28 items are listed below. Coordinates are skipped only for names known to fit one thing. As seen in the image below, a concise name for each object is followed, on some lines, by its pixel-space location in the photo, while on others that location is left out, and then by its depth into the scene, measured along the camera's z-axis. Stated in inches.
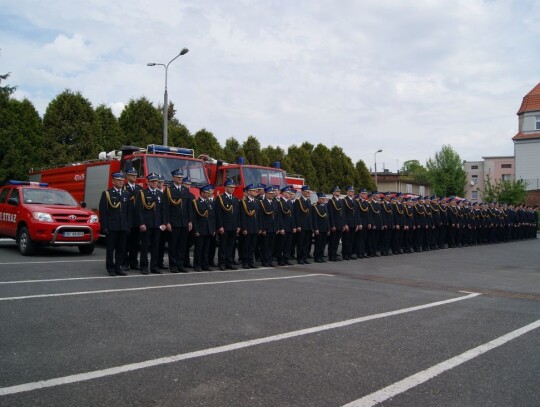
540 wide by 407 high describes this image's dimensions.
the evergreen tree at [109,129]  1109.7
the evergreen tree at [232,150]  1344.0
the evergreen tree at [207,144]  1268.5
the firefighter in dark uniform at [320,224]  506.3
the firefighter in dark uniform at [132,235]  374.9
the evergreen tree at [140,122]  1148.5
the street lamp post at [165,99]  838.8
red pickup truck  447.2
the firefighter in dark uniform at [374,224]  573.6
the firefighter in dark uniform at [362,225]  557.3
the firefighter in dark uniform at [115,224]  354.9
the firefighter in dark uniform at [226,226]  419.5
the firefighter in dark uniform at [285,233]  470.7
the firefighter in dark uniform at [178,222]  389.7
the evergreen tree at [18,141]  888.8
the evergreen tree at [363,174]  1797.7
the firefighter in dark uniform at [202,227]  405.1
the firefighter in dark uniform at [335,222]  525.0
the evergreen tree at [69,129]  984.3
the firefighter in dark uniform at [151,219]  371.2
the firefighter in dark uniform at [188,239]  406.9
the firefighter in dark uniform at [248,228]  434.9
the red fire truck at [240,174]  577.6
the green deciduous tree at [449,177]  2314.2
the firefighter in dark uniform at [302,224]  488.4
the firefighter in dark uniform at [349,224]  541.0
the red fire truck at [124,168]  519.8
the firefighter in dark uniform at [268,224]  453.7
